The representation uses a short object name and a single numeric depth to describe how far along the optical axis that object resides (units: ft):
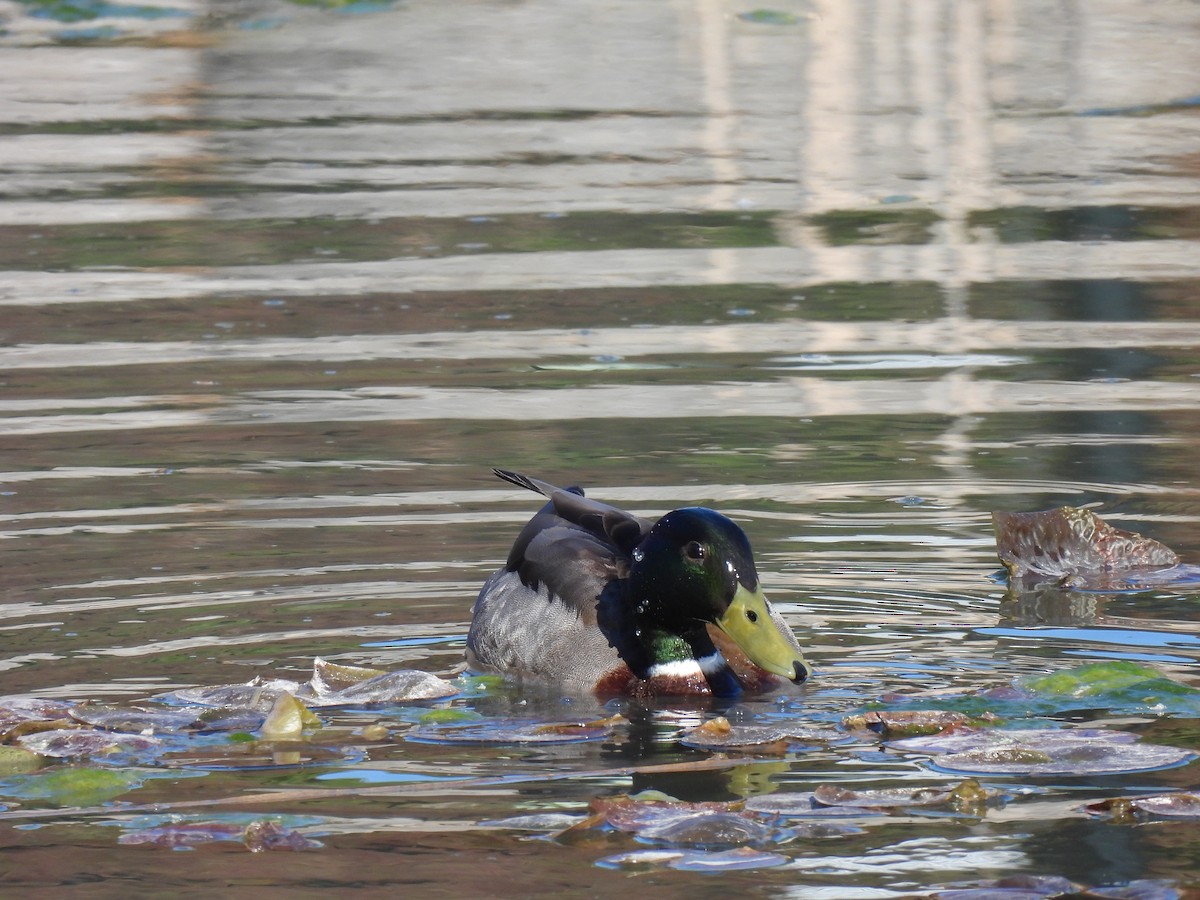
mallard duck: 44.70
